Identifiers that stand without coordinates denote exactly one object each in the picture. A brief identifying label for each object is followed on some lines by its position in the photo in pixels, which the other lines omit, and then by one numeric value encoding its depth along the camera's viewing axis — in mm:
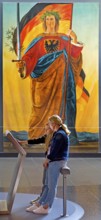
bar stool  7862
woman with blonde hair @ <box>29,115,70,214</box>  7867
